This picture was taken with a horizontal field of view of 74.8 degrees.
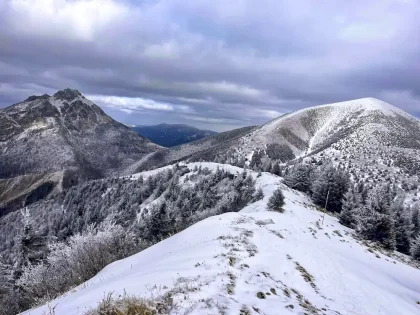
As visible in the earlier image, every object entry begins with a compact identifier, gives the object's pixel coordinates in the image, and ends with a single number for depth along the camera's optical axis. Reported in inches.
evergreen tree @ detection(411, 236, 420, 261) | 1059.8
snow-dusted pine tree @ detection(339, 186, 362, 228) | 1225.3
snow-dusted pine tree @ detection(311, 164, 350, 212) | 1546.5
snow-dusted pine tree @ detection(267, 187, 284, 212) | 1097.6
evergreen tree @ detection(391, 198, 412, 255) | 1306.6
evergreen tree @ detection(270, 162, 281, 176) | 2891.2
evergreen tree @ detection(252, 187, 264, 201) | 1449.3
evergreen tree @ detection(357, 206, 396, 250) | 1056.2
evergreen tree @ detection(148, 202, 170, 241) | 1389.6
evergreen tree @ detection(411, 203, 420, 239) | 1482.5
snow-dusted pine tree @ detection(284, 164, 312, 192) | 1856.5
